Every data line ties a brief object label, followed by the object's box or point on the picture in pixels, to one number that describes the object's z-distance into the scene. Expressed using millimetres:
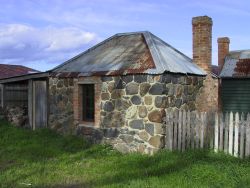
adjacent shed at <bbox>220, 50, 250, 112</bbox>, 19375
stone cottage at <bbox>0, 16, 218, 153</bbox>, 11180
